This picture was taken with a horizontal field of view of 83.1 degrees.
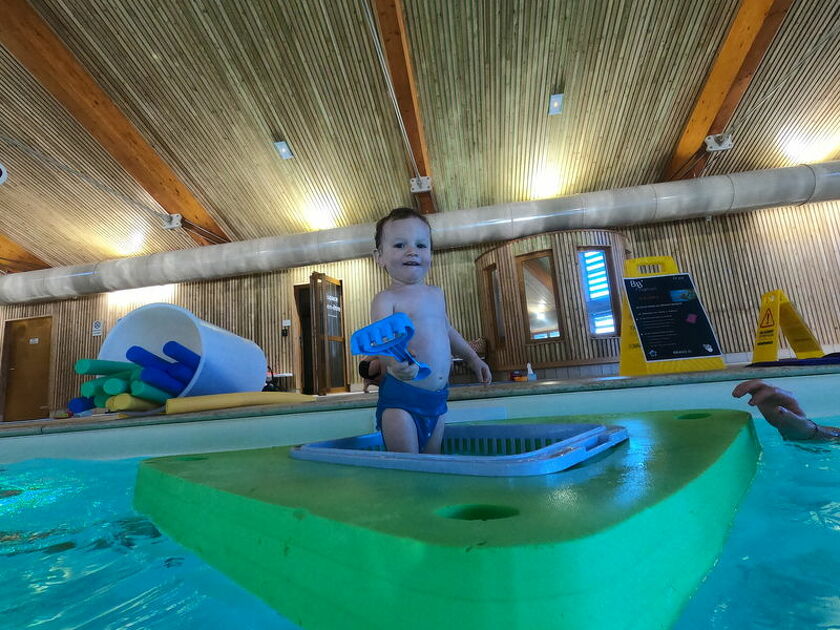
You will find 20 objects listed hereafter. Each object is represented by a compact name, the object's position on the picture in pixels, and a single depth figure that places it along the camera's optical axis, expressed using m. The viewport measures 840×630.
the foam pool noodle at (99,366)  3.37
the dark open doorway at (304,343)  9.97
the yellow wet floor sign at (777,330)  3.87
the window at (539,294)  7.96
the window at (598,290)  7.67
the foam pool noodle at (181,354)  3.93
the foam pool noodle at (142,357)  3.85
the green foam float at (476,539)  0.45
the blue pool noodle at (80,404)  3.66
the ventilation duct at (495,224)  7.53
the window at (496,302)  8.61
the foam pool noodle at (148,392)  3.61
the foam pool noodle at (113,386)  3.58
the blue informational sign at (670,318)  3.73
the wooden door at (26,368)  10.83
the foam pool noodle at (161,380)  3.72
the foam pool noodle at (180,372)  3.95
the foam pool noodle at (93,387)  3.65
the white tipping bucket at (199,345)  4.00
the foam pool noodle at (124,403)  3.54
